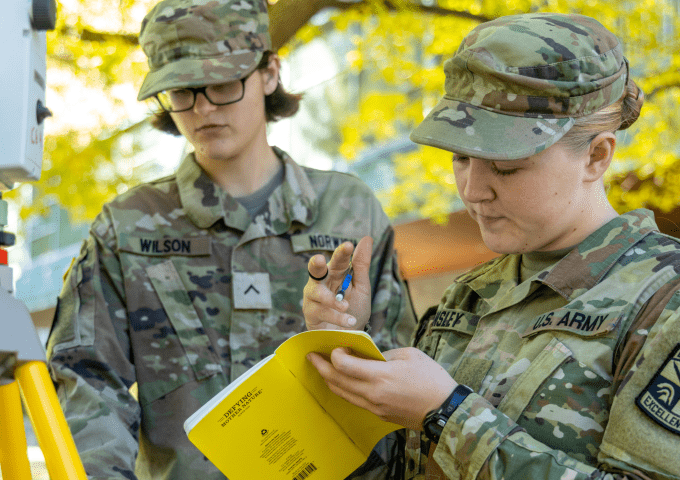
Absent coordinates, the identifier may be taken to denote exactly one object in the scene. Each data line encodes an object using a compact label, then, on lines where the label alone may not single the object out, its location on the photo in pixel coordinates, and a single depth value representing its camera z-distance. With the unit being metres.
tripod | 1.09
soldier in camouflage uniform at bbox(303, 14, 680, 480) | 1.16
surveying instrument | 1.11
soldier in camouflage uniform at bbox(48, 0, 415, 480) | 2.08
